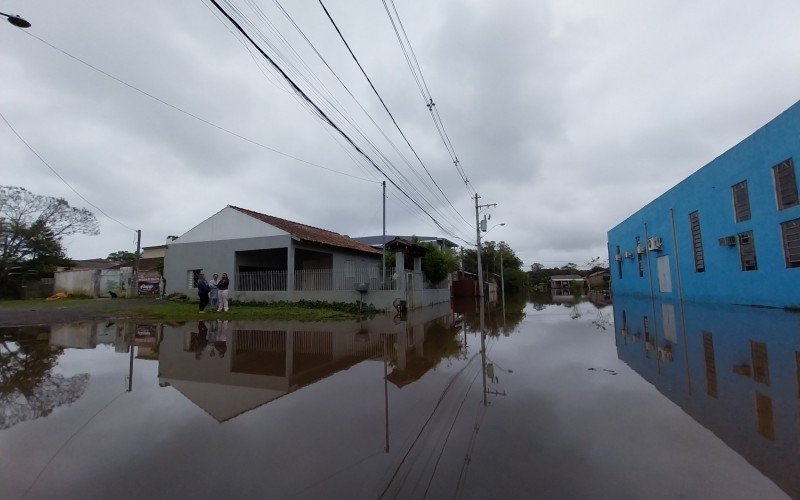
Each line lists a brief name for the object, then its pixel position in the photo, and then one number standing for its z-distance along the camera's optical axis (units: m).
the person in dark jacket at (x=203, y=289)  14.48
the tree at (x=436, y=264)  23.41
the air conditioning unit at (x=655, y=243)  21.96
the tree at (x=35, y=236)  27.55
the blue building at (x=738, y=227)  12.70
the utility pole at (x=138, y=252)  26.50
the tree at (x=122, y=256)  50.36
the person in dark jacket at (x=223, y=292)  14.77
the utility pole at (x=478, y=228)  30.53
